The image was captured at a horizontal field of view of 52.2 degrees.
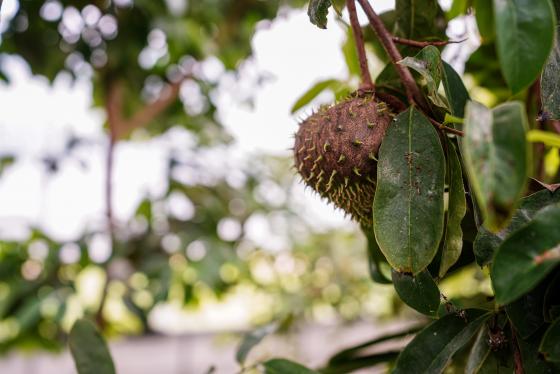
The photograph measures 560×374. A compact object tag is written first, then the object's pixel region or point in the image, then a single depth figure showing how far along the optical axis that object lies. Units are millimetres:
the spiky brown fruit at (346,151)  613
